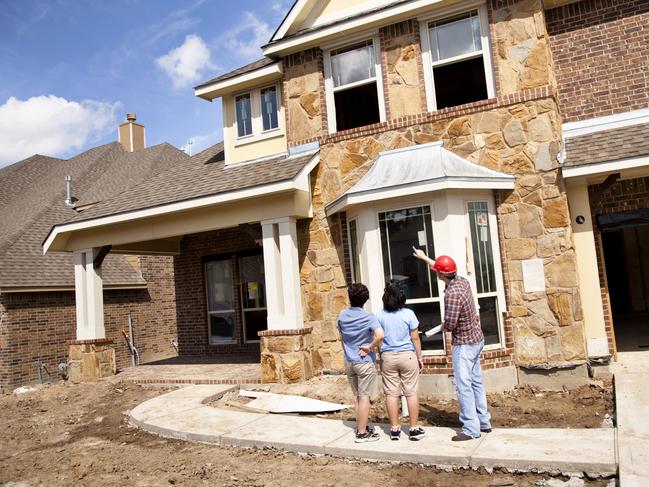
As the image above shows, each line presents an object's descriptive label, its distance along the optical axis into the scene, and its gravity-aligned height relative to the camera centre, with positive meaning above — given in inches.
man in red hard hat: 212.2 -25.3
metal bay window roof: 312.8 +65.1
